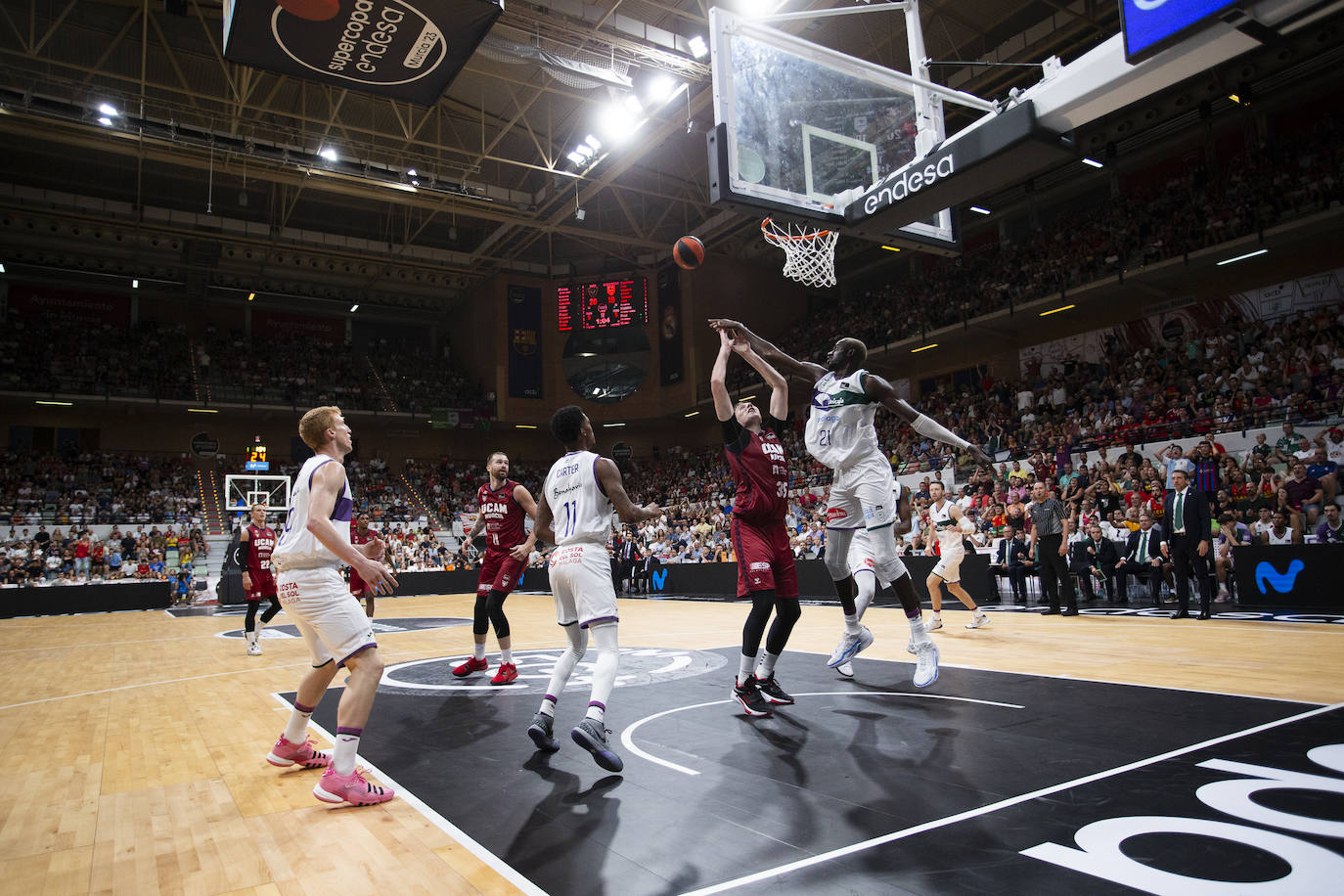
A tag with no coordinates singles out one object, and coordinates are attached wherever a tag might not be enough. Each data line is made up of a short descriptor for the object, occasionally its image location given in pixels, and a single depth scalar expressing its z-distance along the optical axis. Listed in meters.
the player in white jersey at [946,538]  9.74
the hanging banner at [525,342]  34.09
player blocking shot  5.68
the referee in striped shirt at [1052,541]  10.79
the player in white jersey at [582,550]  4.22
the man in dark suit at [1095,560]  12.22
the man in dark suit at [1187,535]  9.55
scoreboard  30.34
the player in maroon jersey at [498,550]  6.78
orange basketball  7.63
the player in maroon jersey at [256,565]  9.53
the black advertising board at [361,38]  8.71
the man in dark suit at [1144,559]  11.31
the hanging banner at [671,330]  32.28
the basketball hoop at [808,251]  10.28
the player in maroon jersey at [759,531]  5.06
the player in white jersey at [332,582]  3.61
